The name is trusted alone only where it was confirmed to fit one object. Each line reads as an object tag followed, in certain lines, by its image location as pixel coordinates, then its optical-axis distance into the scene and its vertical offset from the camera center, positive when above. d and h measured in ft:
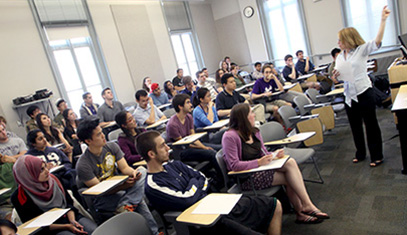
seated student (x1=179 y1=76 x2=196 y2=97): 19.81 -0.97
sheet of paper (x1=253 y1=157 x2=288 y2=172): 6.75 -2.76
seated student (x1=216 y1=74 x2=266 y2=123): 14.24 -1.98
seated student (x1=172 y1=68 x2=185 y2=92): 25.58 -0.62
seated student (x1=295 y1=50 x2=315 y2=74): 24.06 -1.92
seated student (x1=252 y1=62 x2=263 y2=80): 28.11 -1.66
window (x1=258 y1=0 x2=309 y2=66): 29.22 +2.03
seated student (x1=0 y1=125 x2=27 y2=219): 9.60 -1.61
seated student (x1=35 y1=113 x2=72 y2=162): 13.94 -1.18
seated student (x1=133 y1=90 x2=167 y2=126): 15.19 -1.53
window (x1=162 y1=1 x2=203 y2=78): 29.89 +3.96
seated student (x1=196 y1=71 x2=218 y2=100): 20.52 -1.15
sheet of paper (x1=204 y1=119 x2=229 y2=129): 11.67 -2.48
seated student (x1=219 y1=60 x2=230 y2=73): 27.66 -0.37
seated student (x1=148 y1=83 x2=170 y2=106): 20.26 -1.17
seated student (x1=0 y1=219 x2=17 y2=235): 5.51 -2.10
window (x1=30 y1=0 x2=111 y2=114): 19.79 +3.92
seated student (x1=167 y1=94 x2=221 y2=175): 10.59 -2.31
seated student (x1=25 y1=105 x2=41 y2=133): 15.74 -0.27
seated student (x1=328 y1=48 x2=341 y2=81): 18.99 -1.30
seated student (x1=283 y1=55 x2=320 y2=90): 22.29 -2.04
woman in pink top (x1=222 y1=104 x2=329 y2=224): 7.39 -2.77
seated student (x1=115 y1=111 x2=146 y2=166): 10.15 -1.72
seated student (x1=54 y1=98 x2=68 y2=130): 17.34 -0.60
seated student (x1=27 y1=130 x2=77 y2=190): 10.41 -1.68
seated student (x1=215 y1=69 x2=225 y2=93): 22.46 -1.27
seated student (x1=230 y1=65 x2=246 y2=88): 25.42 -1.70
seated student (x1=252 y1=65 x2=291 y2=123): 16.30 -2.14
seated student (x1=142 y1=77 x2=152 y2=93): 23.84 -0.09
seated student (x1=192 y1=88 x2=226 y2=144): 12.61 -2.03
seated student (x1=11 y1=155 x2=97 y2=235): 7.14 -2.12
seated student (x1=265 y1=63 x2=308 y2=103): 17.25 -2.94
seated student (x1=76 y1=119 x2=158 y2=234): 7.68 -2.28
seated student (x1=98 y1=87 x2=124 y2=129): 17.79 -1.05
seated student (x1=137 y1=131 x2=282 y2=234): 6.02 -2.59
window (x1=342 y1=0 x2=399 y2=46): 24.27 +0.71
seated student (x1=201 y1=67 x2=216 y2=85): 23.36 -1.20
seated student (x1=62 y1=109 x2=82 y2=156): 14.90 -1.29
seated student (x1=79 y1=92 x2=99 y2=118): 18.63 -0.62
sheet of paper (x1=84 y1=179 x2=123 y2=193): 7.12 -2.33
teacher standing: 9.32 -1.89
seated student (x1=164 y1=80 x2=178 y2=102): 22.72 -1.04
